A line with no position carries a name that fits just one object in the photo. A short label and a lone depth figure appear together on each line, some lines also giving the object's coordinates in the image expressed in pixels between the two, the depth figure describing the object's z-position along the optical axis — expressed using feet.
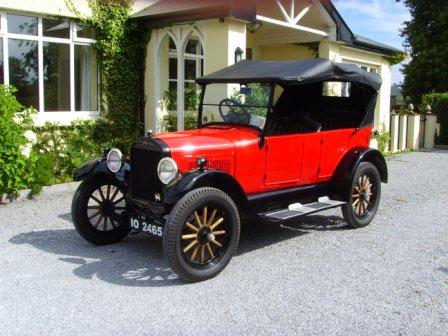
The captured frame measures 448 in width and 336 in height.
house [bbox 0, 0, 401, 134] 29.14
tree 82.17
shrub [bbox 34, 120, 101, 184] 29.25
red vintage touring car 14.78
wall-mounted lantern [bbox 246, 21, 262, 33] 30.76
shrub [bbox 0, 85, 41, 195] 23.17
